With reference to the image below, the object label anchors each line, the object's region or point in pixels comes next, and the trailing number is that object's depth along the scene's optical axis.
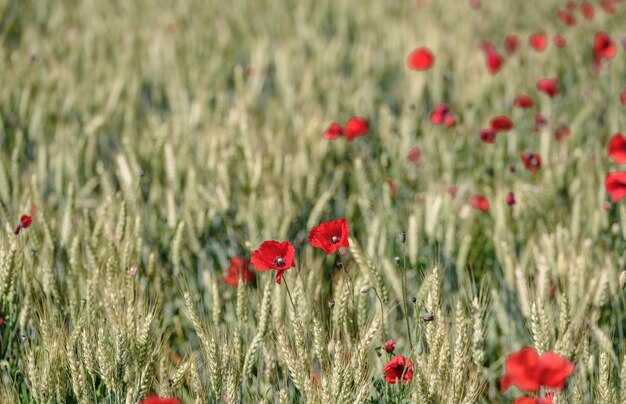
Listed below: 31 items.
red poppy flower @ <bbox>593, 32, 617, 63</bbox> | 5.60
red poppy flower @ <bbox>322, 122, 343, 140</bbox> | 4.32
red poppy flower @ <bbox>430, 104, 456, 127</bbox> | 4.63
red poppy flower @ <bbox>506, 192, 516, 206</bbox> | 3.80
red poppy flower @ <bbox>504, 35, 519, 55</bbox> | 6.78
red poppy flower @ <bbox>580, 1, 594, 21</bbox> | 7.77
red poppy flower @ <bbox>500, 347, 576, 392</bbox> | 2.12
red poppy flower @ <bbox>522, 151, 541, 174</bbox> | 4.24
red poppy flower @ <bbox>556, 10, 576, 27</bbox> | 7.35
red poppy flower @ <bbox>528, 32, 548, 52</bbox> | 6.43
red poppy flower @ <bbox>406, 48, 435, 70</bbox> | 5.54
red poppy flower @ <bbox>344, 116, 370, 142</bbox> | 4.43
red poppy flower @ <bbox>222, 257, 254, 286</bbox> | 3.46
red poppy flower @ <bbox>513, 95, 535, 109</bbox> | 4.93
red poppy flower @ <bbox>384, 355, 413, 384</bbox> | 2.64
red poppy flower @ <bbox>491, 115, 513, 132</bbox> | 4.61
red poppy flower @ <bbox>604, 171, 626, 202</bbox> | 3.39
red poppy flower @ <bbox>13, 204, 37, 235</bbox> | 3.15
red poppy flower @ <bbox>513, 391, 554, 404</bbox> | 2.11
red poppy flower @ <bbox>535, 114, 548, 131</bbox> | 4.98
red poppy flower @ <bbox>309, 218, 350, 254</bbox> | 2.78
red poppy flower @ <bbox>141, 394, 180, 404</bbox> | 2.05
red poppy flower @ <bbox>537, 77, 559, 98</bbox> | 5.16
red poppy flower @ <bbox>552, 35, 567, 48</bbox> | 6.34
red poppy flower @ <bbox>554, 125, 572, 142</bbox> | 5.30
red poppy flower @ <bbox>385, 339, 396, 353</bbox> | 2.75
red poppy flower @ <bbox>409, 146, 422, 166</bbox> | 5.00
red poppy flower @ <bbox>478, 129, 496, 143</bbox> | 4.57
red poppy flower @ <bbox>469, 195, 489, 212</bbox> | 4.07
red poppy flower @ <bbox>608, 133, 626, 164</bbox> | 3.63
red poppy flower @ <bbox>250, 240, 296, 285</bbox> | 2.75
